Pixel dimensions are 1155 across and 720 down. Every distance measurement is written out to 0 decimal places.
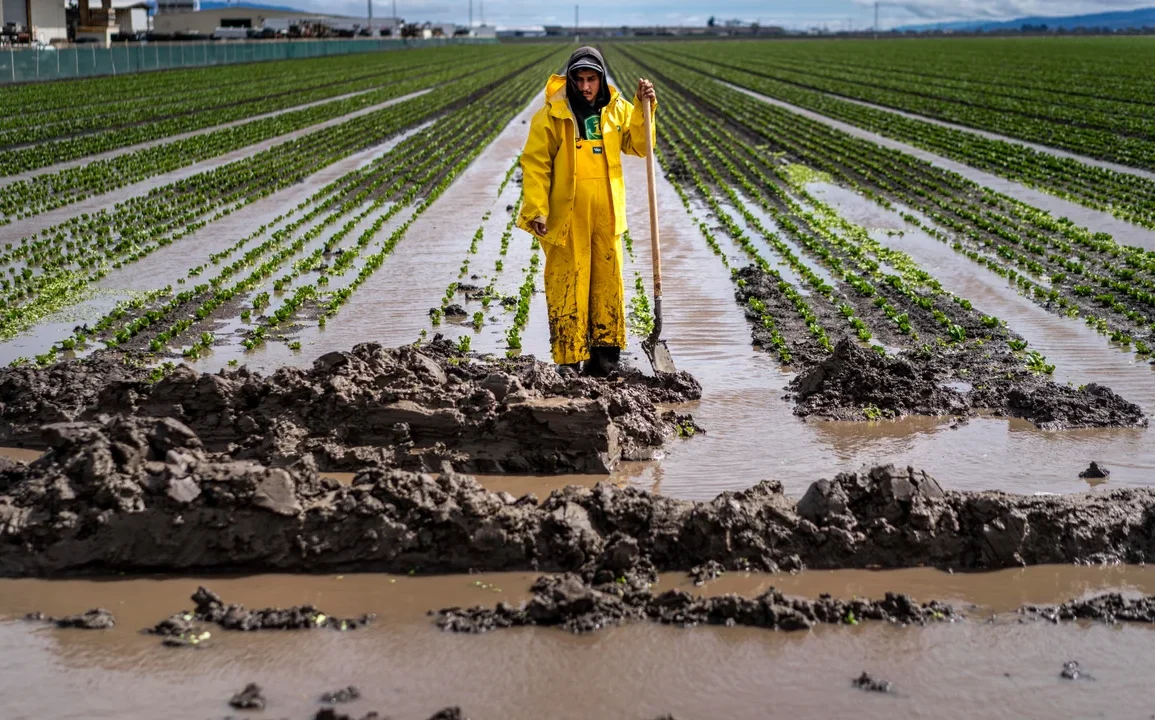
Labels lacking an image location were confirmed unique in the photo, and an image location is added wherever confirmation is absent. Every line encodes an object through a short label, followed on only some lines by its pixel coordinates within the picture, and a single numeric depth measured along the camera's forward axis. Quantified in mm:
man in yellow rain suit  7555
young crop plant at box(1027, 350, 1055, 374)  8422
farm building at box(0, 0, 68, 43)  56062
